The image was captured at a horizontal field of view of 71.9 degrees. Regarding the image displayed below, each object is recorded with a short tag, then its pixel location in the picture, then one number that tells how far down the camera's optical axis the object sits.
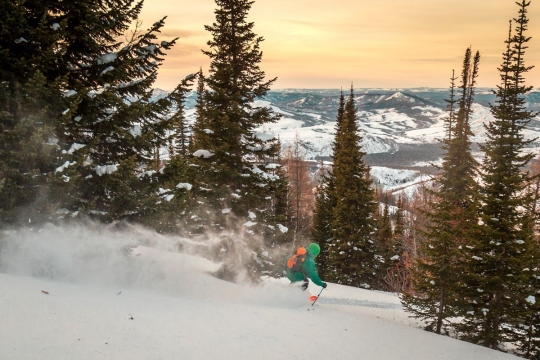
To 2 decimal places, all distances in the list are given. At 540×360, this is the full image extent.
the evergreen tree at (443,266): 13.09
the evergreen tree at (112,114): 9.74
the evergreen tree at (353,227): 26.94
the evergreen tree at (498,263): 12.67
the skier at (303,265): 10.38
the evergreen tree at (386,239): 38.94
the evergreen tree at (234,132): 17.05
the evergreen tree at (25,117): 8.13
